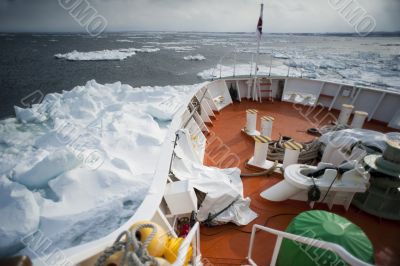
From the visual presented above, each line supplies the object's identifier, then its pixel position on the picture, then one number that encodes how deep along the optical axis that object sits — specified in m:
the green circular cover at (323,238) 1.80
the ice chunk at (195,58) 35.97
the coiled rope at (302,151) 4.27
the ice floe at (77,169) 4.24
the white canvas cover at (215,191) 2.92
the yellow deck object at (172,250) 1.47
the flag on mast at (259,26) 6.79
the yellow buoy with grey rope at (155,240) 1.44
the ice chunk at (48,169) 5.26
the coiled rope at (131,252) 1.27
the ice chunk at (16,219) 3.71
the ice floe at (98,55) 36.69
